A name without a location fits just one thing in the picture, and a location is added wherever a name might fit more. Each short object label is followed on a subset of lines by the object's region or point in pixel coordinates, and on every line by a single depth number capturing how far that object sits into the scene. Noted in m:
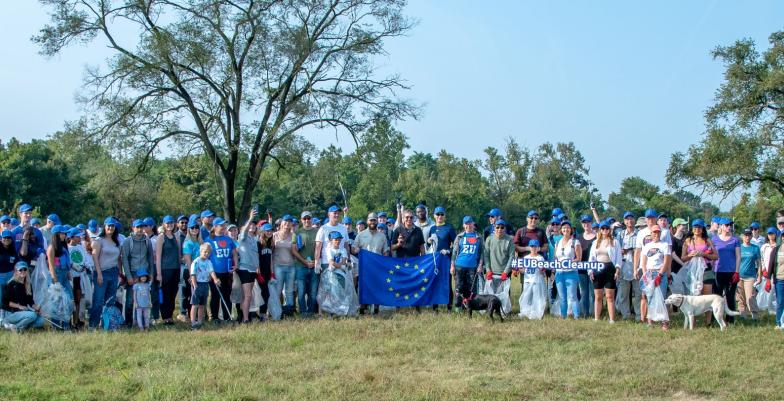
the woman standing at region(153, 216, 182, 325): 12.72
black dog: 12.51
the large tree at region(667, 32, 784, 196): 33.72
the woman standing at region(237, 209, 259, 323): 12.76
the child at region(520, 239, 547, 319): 13.45
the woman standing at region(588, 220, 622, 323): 12.64
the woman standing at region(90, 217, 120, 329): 12.23
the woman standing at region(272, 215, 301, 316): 13.45
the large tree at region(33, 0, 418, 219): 22.81
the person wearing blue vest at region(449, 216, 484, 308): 13.67
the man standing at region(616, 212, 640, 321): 13.17
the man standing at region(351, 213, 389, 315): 14.36
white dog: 11.77
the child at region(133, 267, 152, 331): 12.29
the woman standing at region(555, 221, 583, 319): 13.12
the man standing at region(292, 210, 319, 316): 13.65
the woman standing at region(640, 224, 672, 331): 12.25
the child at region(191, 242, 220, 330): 12.28
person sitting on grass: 11.87
